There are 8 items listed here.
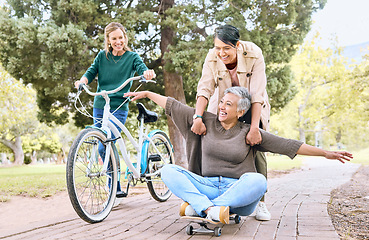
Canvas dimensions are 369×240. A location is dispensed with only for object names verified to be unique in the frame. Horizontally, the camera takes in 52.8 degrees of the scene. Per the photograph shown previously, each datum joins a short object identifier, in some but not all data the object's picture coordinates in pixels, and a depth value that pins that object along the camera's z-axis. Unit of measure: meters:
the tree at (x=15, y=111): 16.81
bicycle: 2.97
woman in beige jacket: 2.96
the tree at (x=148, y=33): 7.95
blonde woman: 3.85
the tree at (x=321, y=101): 20.23
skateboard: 2.51
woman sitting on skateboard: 2.60
